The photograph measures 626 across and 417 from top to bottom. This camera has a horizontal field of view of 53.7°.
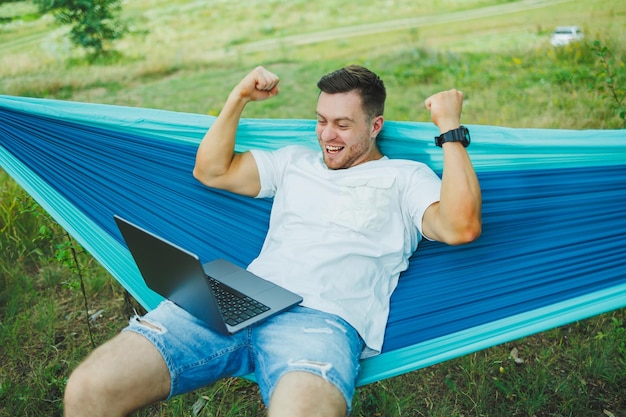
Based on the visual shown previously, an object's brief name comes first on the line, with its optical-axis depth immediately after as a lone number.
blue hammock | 1.84
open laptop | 1.52
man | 1.54
